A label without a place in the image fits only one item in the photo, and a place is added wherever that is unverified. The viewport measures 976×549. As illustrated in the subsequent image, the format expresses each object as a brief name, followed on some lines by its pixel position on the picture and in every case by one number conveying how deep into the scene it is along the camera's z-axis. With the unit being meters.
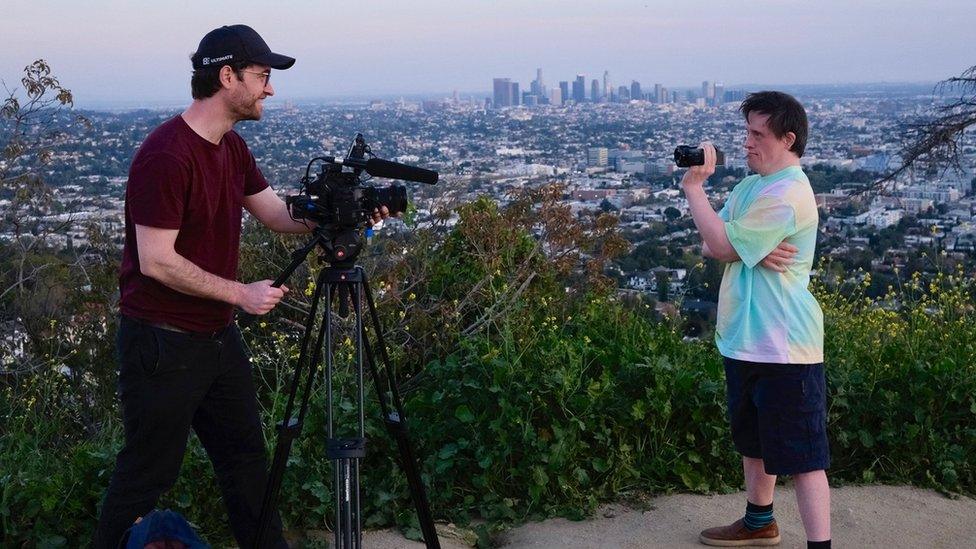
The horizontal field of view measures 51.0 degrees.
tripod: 3.40
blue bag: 3.31
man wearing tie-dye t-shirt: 3.65
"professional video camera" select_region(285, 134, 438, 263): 3.36
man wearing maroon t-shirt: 3.29
